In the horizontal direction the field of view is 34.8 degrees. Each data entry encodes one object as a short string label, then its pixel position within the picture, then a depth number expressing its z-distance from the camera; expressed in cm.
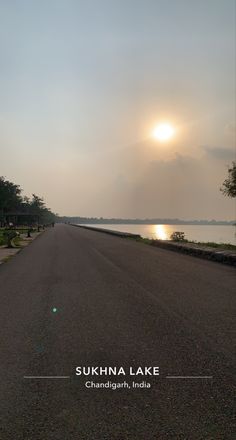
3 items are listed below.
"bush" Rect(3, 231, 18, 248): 2703
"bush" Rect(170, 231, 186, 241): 3747
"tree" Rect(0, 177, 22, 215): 9312
